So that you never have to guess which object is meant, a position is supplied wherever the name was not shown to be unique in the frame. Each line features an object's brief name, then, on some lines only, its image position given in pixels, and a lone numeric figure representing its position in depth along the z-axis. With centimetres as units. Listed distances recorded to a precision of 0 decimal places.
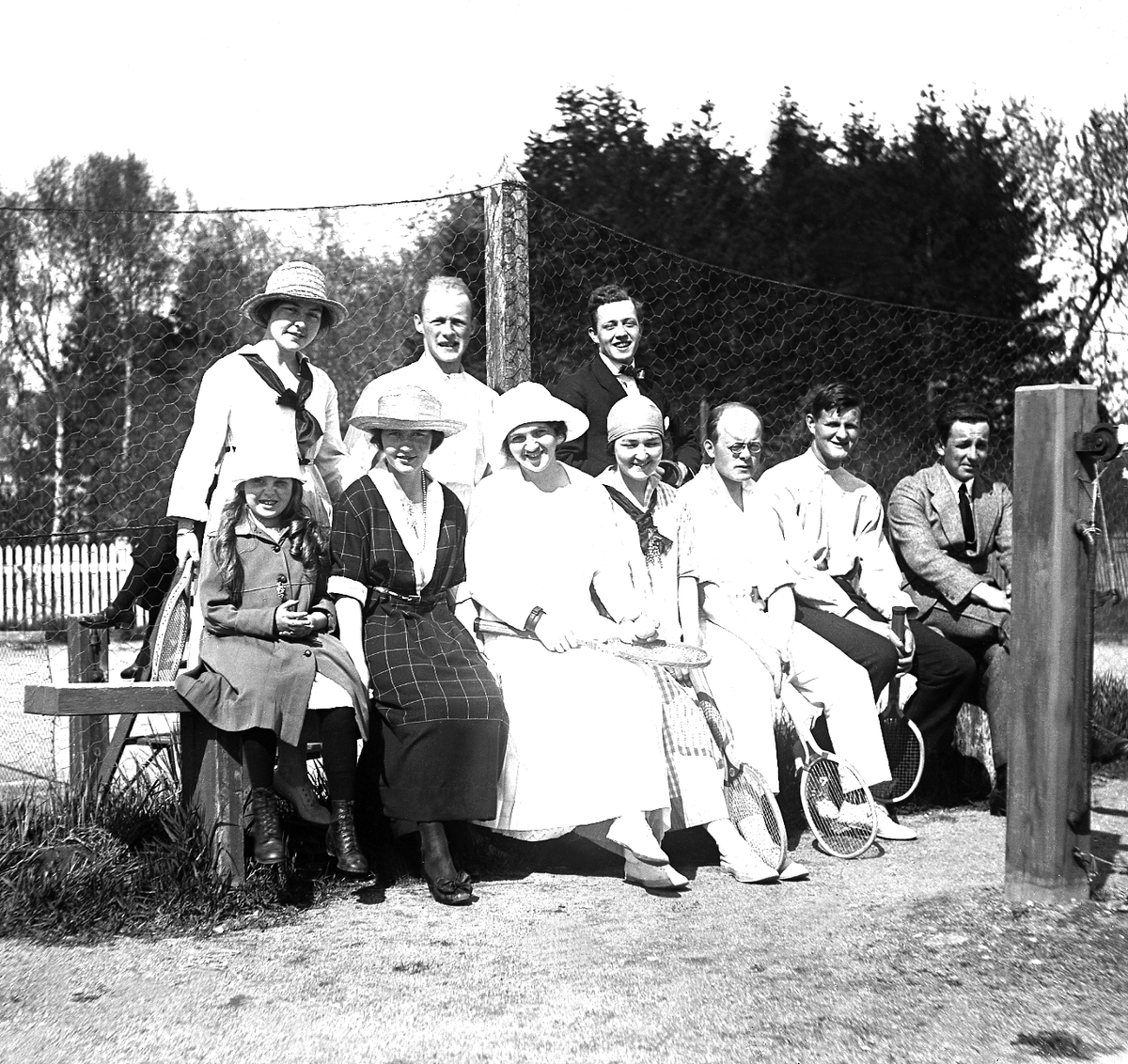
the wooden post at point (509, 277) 625
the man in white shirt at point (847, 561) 599
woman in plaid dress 466
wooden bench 446
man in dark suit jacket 611
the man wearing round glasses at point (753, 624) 548
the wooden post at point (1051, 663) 433
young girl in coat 448
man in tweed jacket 614
